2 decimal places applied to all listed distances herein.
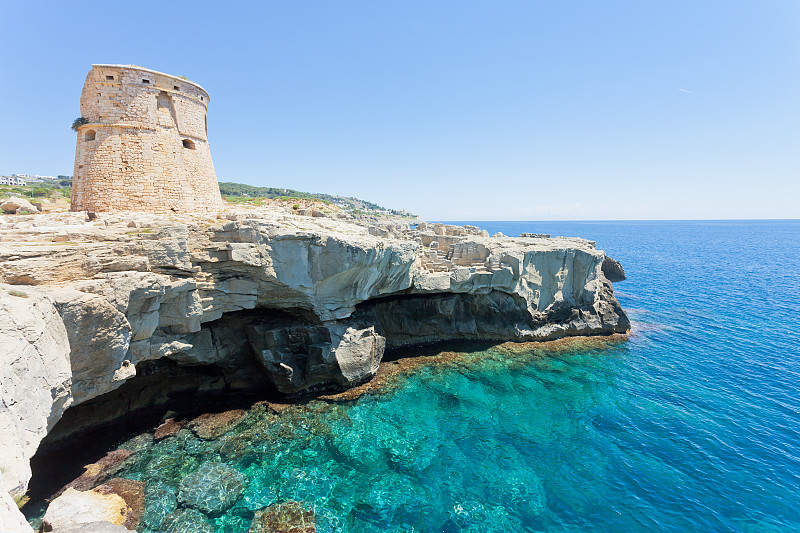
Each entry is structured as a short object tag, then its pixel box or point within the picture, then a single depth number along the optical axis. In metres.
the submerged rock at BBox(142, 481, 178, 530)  10.12
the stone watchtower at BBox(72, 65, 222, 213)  15.07
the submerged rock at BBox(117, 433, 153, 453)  12.93
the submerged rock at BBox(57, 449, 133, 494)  11.08
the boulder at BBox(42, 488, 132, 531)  9.25
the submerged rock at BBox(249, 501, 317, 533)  9.99
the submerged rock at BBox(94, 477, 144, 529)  10.03
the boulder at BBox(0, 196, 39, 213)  16.85
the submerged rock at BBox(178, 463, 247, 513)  10.78
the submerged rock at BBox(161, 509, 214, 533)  9.92
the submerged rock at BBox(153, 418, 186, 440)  13.70
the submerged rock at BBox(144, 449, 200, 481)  11.76
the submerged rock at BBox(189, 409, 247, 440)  13.84
